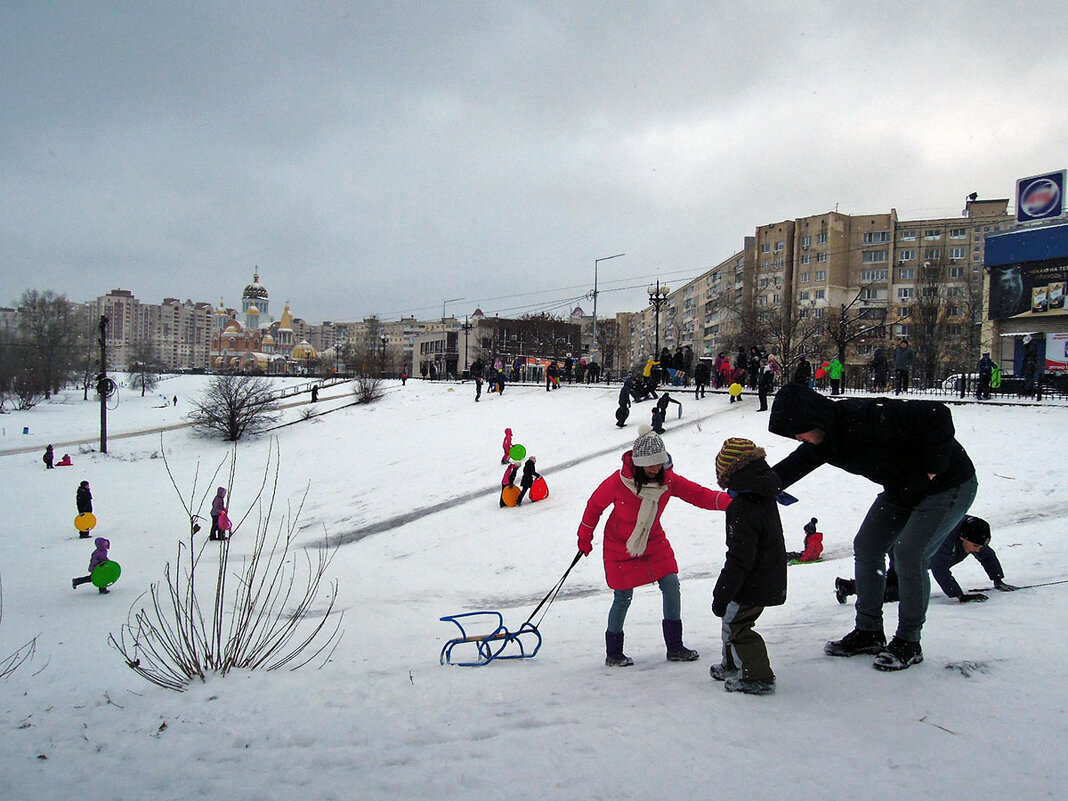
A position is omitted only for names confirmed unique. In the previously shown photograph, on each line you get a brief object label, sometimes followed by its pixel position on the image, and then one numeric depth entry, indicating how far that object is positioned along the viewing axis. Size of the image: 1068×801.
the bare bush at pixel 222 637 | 4.00
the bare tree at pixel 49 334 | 57.41
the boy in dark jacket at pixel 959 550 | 5.04
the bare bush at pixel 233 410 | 32.66
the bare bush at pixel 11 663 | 4.32
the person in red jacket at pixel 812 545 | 8.23
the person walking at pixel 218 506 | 13.59
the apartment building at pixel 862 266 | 56.59
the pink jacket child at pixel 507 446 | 17.80
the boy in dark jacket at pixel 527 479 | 13.87
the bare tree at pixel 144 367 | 69.44
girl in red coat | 4.23
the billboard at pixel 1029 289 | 30.47
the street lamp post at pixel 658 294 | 31.66
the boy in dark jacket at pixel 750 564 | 3.35
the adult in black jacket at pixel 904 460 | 3.41
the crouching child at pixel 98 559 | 9.37
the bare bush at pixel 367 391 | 38.75
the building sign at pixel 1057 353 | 29.44
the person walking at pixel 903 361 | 19.90
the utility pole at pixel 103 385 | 29.09
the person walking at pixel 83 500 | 15.32
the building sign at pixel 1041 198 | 32.12
